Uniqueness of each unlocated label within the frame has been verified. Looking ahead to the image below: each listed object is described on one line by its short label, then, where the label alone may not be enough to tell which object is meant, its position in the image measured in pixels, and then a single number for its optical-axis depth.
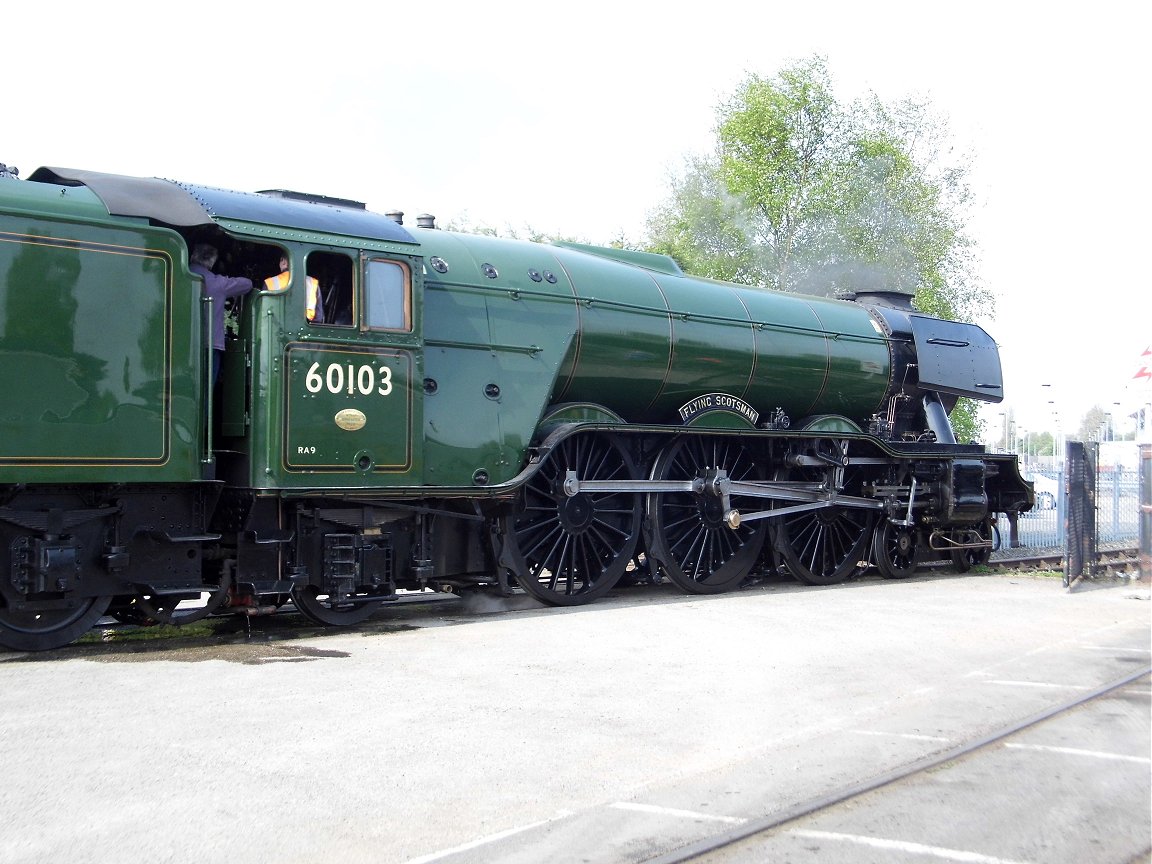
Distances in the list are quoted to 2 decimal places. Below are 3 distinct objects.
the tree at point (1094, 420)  118.69
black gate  13.59
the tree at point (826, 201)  31.86
